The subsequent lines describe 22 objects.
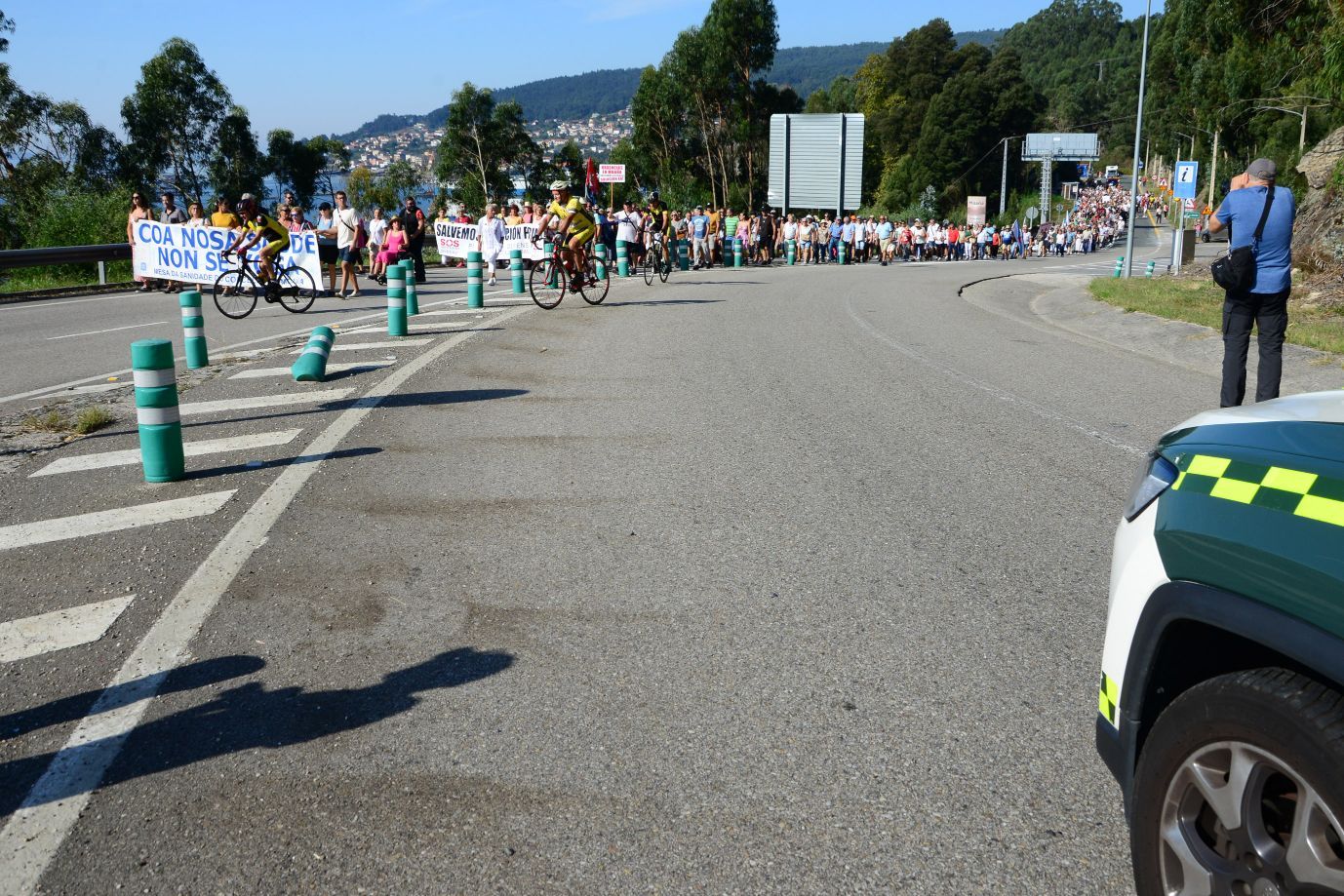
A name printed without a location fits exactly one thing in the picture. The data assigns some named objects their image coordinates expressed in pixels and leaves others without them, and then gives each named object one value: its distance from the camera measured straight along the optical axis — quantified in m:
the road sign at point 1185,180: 34.66
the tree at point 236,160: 63.84
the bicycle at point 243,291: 18.25
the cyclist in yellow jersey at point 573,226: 17.81
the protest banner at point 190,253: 20.44
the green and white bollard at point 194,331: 11.12
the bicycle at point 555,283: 18.41
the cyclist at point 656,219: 28.04
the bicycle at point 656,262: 25.45
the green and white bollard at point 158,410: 7.23
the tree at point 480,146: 93.44
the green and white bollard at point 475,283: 18.31
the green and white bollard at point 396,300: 13.90
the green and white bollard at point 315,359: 10.69
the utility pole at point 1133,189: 27.92
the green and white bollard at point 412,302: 16.66
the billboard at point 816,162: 58.03
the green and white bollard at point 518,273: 21.69
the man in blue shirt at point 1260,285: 9.13
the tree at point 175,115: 59.69
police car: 2.14
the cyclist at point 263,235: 17.70
